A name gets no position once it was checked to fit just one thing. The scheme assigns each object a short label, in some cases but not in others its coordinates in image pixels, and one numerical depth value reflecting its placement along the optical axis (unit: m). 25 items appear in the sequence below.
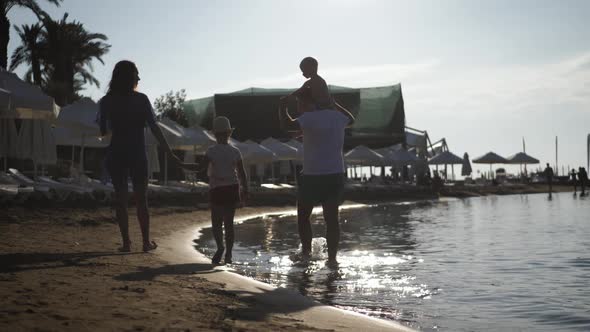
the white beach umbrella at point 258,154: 32.88
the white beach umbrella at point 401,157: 49.86
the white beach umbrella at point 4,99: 12.09
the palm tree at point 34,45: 36.38
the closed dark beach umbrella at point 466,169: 67.31
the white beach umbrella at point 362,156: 46.41
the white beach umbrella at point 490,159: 63.06
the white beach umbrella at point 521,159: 65.12
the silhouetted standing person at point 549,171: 48.60
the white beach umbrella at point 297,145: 39.08
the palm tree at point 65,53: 36.50
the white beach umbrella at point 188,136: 23.09
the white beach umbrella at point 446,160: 54.94
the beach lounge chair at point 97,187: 17.48
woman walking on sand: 6.92
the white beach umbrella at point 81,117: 17.53
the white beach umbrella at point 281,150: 37.38
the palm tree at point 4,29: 27.43
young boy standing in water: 6.83
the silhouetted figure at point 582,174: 48.94
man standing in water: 6.57
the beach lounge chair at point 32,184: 14.71
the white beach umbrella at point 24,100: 12.89
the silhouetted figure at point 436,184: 45.62
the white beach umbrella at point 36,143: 16.12
